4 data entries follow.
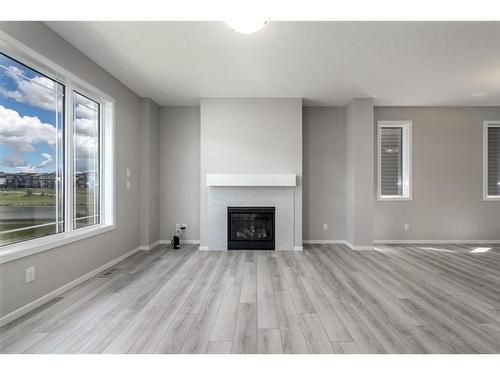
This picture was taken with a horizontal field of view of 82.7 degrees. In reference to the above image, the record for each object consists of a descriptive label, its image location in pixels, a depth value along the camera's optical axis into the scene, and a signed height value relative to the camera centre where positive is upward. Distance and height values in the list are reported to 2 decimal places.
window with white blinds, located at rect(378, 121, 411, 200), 5.66 +0.48
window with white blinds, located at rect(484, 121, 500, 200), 5.67 +0.50
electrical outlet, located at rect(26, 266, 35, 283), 2.45 -0.77
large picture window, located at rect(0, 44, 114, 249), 2.48 +0.33
